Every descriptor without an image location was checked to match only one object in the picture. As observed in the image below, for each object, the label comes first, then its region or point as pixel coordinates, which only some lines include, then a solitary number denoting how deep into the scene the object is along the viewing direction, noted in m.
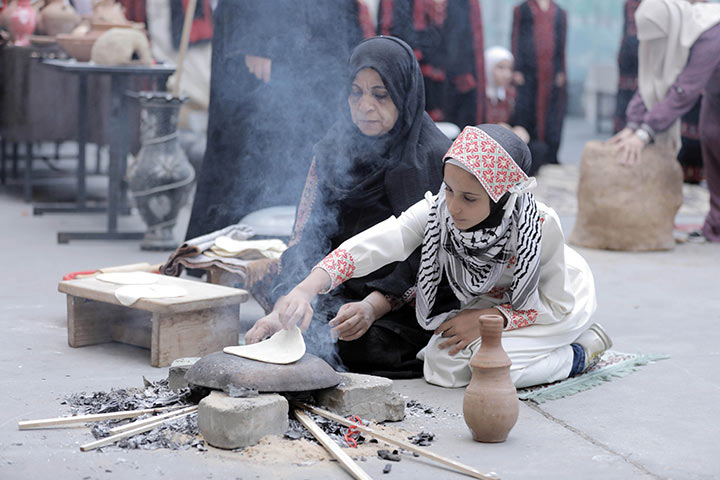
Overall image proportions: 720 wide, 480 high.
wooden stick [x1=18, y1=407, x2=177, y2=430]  2.78
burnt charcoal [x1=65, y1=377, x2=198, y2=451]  2.69
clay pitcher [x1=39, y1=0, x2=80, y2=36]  7.70
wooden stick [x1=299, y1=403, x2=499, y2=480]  2.50
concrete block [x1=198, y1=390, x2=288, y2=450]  2.63
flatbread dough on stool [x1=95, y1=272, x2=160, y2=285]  3.78
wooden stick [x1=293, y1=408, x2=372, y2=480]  2.48
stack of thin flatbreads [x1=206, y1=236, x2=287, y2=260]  4.17
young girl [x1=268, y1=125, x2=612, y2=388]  3.04
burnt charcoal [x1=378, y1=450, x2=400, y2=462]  2.65
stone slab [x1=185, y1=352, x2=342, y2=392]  2.76
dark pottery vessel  5.75
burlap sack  6.34
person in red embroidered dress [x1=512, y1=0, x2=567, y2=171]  10.72
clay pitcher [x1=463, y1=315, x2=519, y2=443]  2.76
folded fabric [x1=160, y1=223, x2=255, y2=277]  4.14
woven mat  3.35
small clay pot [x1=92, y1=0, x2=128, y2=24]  6.57
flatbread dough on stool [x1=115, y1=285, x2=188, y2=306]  3.54
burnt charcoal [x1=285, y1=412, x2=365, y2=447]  2.75
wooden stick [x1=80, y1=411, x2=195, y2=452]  2.62
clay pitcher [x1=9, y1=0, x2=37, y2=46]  7.80
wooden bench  3.55
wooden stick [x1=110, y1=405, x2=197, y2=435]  2.71
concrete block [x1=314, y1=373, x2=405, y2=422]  2.88
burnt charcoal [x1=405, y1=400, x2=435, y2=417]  3.08
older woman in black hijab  3.52
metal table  5.92
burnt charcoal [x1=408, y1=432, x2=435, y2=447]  2.78
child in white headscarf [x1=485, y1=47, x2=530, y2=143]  10.16
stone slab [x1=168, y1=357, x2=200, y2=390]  3.04
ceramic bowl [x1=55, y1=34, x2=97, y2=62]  6.36
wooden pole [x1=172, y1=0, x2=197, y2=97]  5.59
